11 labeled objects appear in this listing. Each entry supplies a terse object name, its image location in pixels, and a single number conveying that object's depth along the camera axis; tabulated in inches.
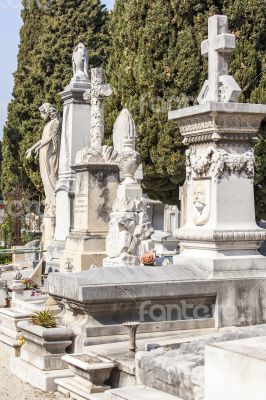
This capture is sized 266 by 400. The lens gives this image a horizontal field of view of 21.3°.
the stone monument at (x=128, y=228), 516.1
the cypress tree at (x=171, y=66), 773.9
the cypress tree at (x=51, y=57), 1214.9
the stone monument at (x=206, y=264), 277.7
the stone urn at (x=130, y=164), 551.2
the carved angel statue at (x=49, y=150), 804.0
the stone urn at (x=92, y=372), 239.9
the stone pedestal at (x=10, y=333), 311.2
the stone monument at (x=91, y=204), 599.2
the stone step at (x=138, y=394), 209.2
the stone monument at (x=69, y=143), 709.3
